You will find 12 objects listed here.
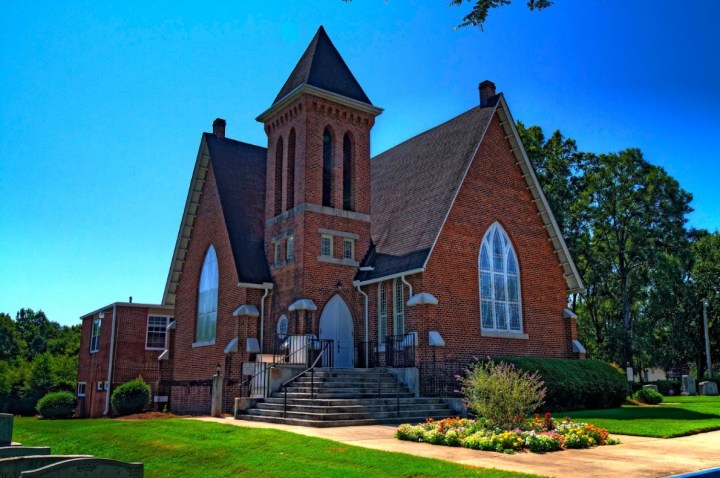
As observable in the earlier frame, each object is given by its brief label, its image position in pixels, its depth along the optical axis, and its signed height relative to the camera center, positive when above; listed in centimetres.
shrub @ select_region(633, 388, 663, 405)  2494 -76
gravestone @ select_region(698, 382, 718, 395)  3516 -61
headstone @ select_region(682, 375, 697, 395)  3756 -49
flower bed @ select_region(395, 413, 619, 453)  1155 -108
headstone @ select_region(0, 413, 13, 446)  1026 -82
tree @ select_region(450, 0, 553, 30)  949 +529
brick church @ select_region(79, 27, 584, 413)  2200 +451
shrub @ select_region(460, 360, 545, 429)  1266 -44
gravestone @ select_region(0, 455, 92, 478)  649 -88
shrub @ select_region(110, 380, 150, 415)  2278 -79
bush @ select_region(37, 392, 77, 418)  2622 -123
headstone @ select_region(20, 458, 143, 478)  539 -79
